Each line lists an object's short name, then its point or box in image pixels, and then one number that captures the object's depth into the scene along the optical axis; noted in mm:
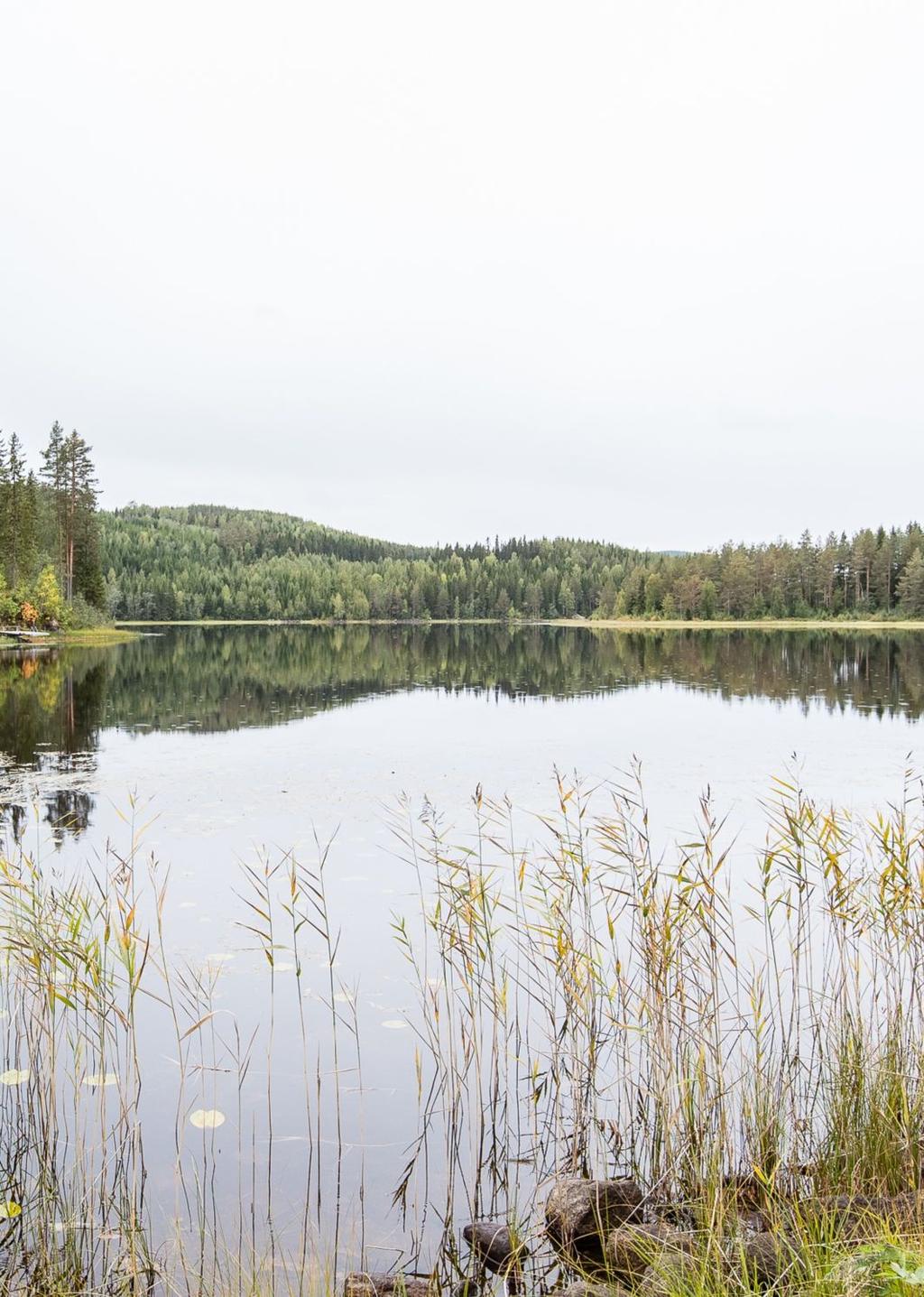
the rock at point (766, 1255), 4242
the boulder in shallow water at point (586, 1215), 5121
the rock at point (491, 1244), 5188
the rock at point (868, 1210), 4488
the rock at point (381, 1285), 4633
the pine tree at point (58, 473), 74375
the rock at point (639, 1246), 4621
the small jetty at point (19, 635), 63312
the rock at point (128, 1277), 4832
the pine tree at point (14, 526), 66375
